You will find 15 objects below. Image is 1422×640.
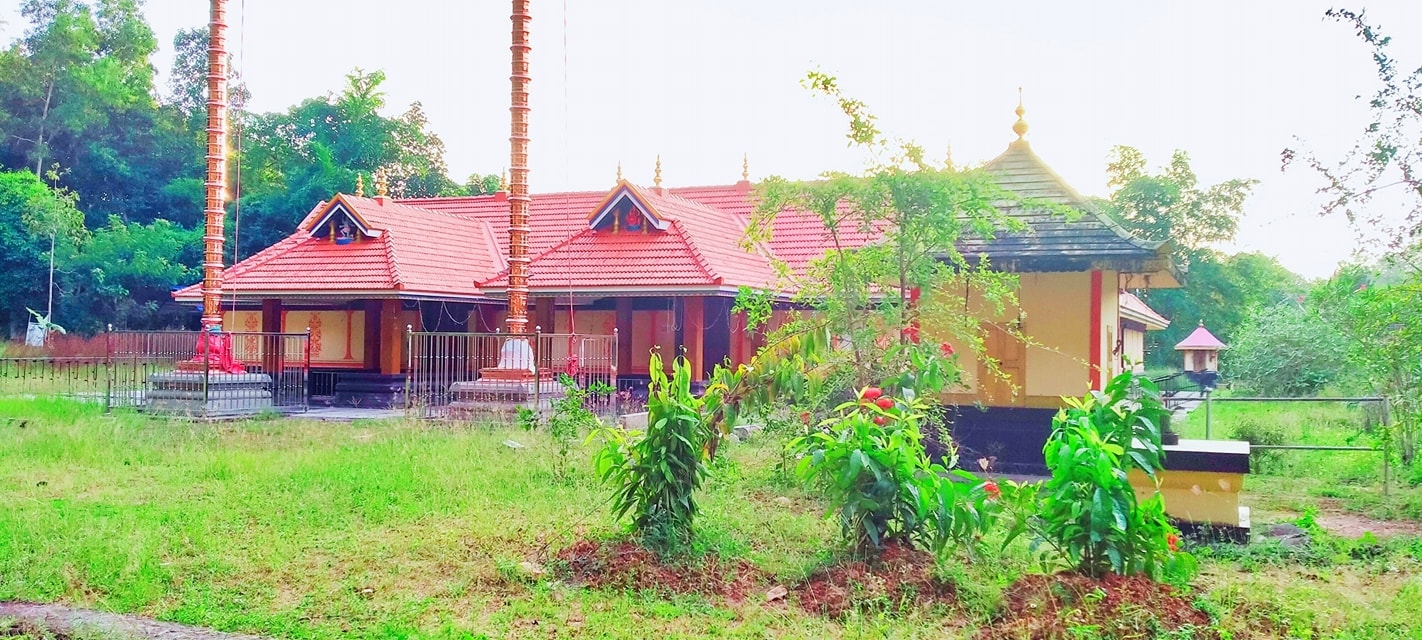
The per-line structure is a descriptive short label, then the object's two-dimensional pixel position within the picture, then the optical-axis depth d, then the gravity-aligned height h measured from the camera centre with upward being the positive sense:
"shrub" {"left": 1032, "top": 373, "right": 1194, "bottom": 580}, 4.84 -0.82
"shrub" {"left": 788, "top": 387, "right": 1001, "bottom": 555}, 5.41 -0.86
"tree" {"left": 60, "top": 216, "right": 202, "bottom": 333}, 32.75 +1.73
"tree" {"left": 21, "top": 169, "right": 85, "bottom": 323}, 31.48 +3.41
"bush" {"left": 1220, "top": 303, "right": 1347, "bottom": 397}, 20.80 -0.49
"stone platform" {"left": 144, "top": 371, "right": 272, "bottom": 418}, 15.12 -1.06
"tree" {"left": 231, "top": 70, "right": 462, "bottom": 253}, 34.38 +6.30
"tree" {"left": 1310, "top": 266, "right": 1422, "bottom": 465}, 8.12 -0.02
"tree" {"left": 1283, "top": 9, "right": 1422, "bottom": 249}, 8.24 +1.51
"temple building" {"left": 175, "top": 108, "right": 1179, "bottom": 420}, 18.02 +0.98
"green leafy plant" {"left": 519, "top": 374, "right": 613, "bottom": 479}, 9.08 -0.86
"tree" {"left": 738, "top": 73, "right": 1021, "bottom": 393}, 8.50 +0.73
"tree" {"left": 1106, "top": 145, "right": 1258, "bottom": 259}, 30.28 +3.82
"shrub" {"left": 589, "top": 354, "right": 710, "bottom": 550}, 6.05 -0.82
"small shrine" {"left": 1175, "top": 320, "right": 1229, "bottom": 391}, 29.16 -0.69
